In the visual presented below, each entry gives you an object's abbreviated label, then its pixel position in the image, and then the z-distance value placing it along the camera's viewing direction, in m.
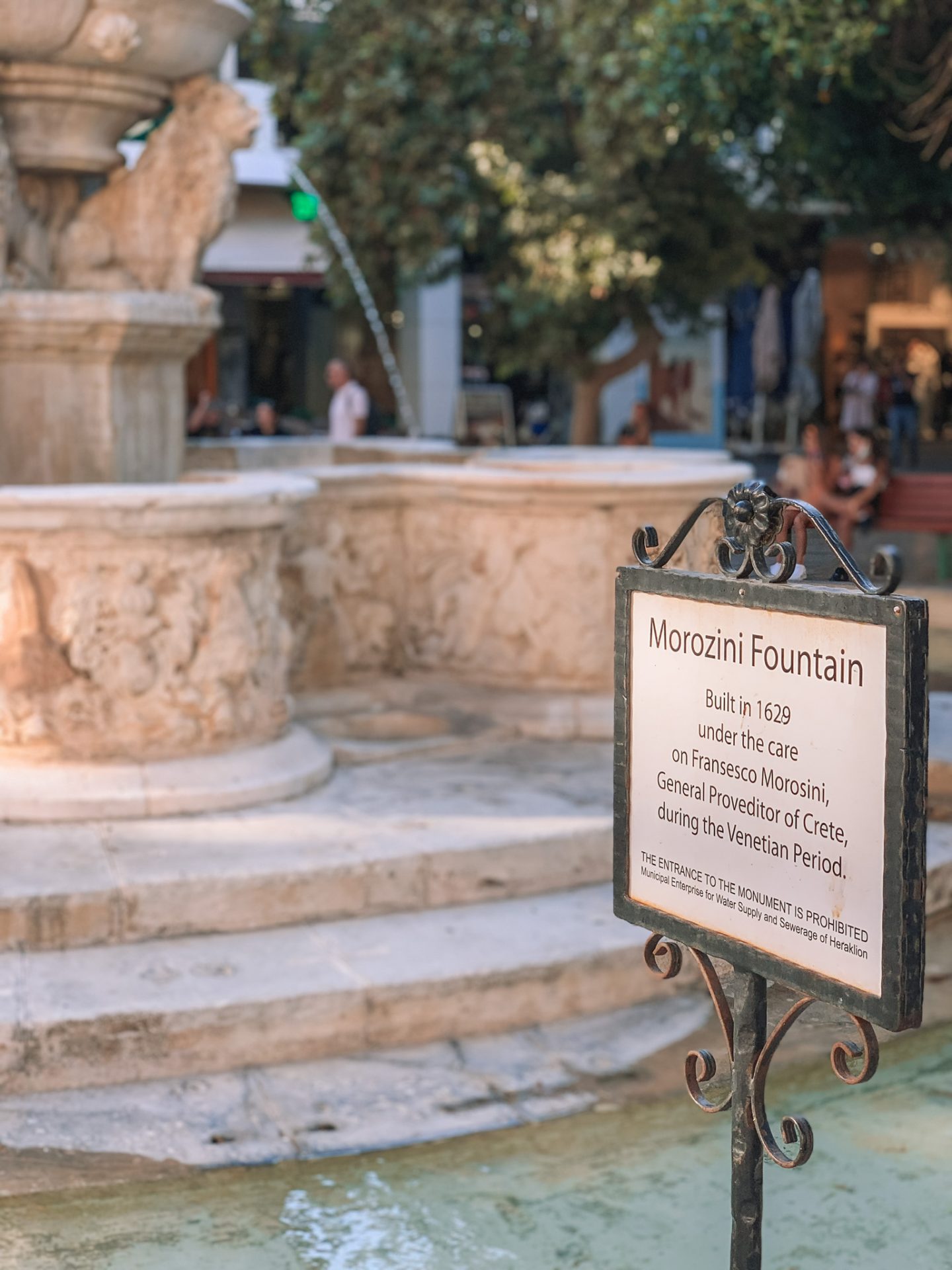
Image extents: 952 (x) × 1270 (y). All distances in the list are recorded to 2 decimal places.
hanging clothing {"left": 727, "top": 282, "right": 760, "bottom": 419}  28.83
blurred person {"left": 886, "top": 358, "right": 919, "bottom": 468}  26.05
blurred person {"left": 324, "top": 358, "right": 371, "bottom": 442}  13.05
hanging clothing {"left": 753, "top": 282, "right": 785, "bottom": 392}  26.70
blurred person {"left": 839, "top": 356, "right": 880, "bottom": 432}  23.72
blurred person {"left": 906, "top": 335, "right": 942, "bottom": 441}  31.27
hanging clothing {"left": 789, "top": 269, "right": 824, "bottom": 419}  26.83
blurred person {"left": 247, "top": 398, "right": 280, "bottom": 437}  13.46
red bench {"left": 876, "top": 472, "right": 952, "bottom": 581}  13.41
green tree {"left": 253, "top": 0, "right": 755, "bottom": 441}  17.22
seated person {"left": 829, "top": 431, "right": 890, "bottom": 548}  13.45
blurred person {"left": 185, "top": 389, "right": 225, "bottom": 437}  14.96
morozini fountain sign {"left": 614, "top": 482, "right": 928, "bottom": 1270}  2.28
